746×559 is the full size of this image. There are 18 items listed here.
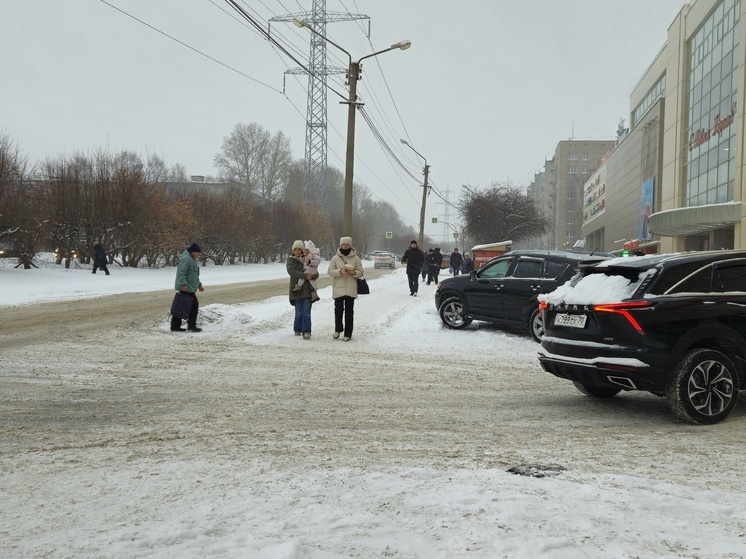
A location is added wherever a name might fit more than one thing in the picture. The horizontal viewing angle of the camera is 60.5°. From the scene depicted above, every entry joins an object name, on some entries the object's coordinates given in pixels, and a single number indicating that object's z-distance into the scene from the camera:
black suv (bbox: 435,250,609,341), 11.66
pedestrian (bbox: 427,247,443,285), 28.53
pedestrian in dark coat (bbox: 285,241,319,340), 11.45
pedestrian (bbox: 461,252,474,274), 29.41
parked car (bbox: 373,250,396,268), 61.25
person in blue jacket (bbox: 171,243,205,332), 11.64
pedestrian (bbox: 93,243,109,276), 29.96
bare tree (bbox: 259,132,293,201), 85.00
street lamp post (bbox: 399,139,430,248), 42.95
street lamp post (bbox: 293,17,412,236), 17.39
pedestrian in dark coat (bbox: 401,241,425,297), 21.47
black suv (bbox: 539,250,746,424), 5.58
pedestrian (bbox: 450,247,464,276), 30.63
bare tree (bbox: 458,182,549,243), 51.94
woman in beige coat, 11.15
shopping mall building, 35.16
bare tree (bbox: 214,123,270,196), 83.75
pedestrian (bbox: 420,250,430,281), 29.66
